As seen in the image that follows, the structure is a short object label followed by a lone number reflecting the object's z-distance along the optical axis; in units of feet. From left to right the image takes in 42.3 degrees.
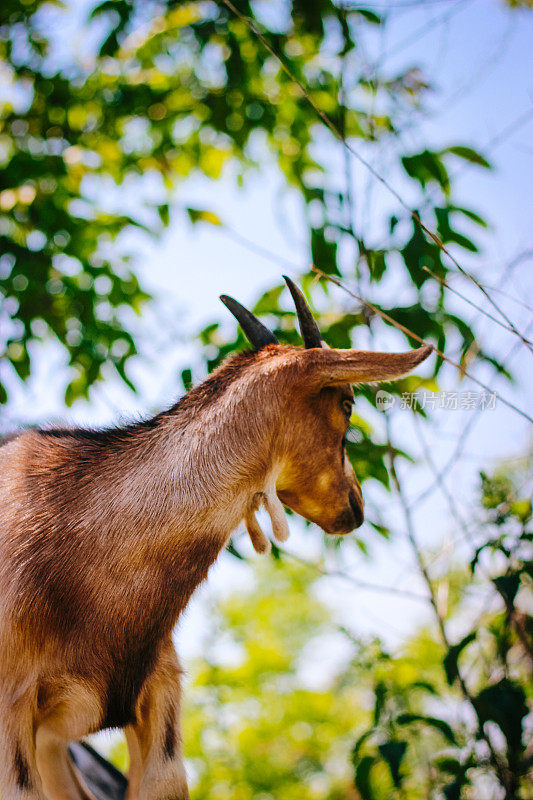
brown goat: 6.64
